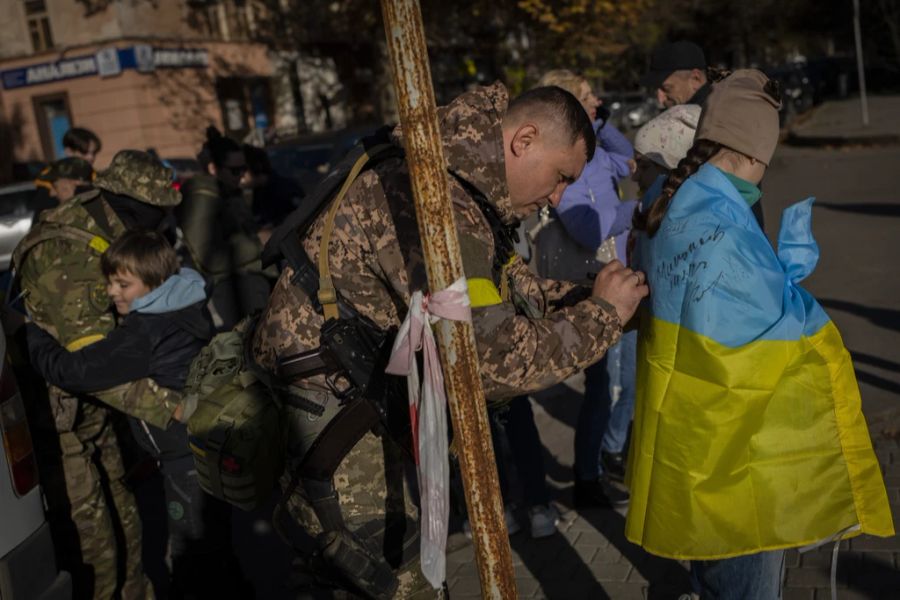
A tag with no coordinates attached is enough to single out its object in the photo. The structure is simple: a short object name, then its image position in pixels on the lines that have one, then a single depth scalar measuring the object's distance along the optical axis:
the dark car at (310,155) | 13.52
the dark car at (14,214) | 14.24
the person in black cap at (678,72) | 4.92
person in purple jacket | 4.48
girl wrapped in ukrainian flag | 2.41
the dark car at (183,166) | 16.09
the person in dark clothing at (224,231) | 6.18
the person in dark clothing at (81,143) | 6.53
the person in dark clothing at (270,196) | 7.79
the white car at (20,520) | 2.96
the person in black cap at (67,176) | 5.61
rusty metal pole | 1.95
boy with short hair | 3.62
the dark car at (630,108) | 31.50
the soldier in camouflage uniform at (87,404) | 3.70
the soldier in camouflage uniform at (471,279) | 2.32
